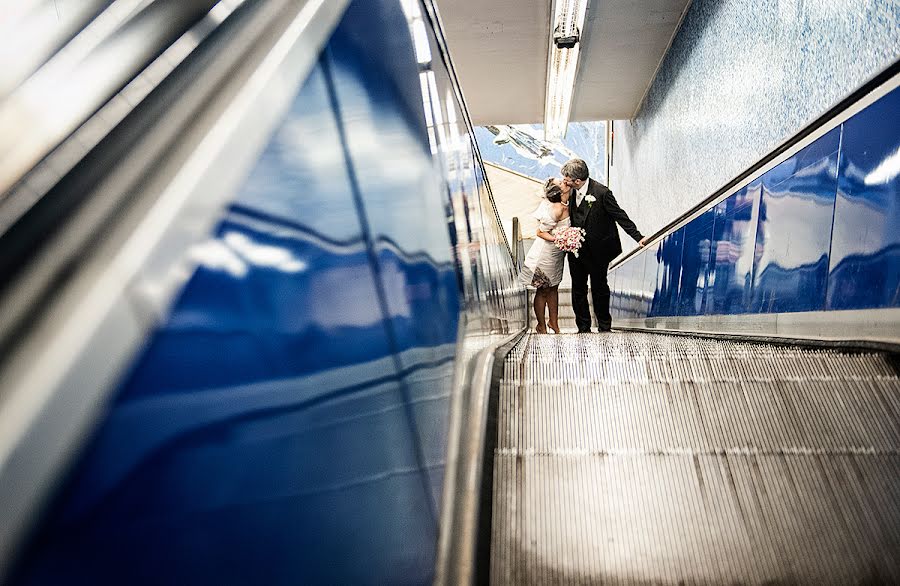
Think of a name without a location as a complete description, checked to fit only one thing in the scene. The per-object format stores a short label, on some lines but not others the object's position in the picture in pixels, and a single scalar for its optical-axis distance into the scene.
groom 6.50
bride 6.61
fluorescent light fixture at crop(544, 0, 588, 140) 6.80
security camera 7.34
